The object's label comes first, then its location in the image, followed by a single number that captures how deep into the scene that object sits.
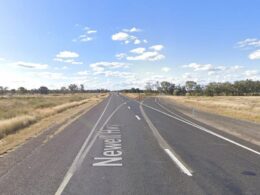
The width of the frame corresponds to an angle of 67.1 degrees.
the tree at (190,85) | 110.76
